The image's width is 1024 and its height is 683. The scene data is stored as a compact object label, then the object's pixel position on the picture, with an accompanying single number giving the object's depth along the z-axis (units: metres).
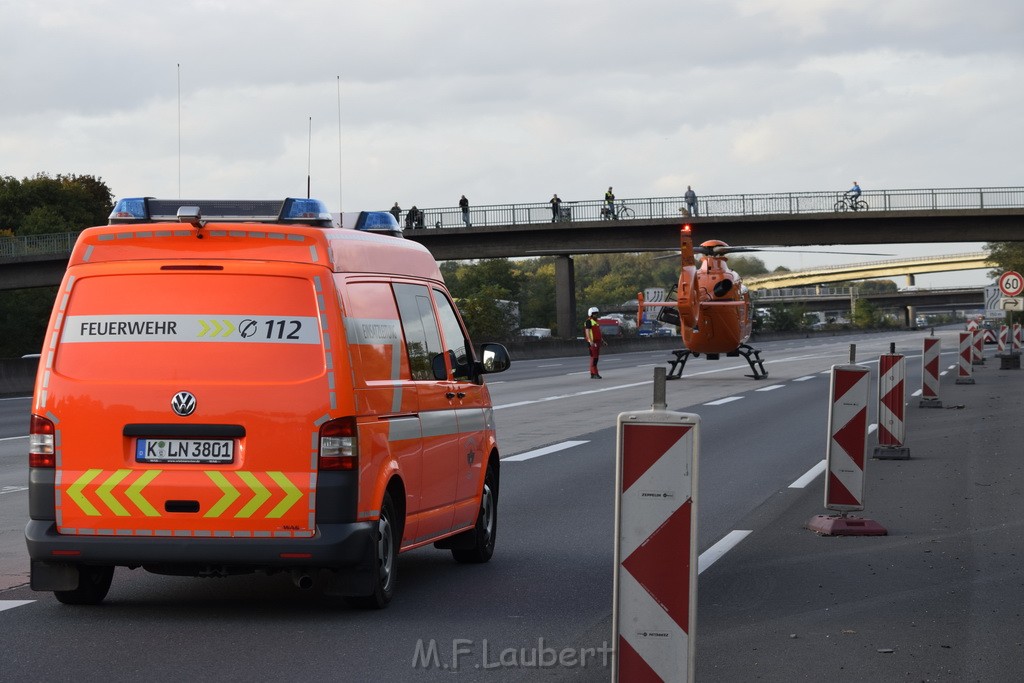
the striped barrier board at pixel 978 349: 47.94
